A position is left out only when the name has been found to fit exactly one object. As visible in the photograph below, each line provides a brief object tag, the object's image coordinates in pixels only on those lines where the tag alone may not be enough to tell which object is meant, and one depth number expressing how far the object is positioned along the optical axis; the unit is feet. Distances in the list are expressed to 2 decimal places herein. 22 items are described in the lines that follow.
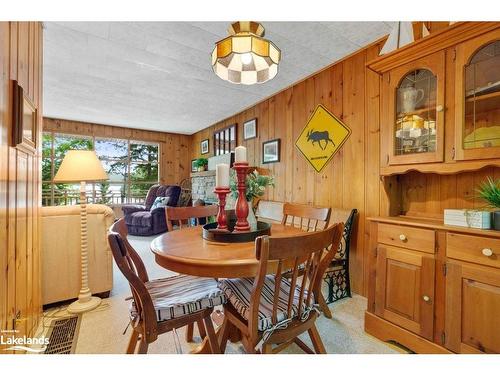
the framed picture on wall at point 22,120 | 3.97
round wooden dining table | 3.34
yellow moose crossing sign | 8.41
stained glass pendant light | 4.11
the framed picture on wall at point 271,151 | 11.23
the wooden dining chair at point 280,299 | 2.97
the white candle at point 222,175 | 4.84
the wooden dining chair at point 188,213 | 6.09
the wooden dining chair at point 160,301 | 3.29
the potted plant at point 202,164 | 17.81
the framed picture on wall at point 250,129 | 12.84
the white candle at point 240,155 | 4.54
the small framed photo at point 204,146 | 18.54
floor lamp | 6.56
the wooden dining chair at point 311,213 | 5.76
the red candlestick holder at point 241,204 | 4.65
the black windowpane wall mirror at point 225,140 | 14.98
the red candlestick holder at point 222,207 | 4.76
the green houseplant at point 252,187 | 4.78
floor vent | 4.99
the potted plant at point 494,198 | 4.07
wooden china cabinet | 4.07
